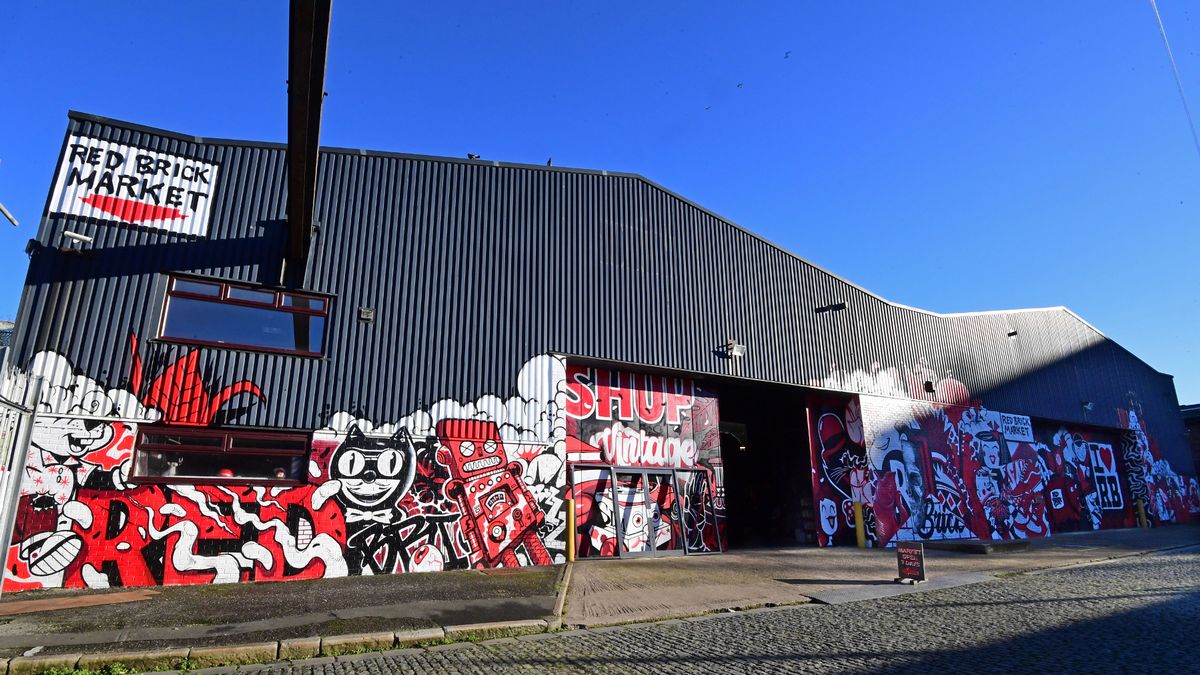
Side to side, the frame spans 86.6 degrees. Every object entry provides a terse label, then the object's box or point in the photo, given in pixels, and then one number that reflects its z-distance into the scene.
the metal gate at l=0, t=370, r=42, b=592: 7.29
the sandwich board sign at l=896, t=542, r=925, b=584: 10.32
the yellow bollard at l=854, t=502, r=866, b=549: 17.27
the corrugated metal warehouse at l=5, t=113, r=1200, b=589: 10.52
